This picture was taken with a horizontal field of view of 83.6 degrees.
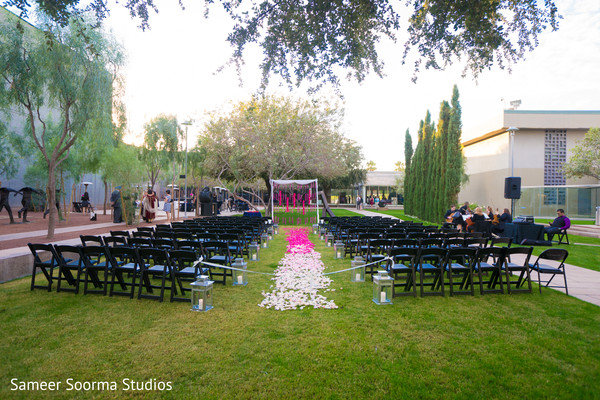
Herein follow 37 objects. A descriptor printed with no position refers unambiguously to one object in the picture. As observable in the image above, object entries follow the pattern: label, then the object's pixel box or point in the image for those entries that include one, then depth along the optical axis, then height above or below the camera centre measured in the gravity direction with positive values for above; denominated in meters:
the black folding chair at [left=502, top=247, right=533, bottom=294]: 5.37 -1.19
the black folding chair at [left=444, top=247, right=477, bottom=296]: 5.26 -1.18
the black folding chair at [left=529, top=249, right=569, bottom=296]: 5.27 -0.99
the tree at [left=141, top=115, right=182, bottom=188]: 20.41 +3.25
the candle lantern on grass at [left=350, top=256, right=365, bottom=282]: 6.33 -1.50
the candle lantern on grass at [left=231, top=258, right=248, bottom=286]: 6.02 -1.48
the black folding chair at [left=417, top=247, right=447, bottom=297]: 5.30 -1.19
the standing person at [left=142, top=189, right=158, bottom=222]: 16.56 -0.65
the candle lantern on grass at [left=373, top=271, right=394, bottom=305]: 4.93 -1.40
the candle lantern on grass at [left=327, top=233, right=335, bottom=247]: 10.92 -1.54
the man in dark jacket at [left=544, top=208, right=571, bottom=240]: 11.45 -1.03
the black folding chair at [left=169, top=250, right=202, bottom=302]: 4.75 -1.16
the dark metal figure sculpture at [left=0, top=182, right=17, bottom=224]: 13.91 -0.22
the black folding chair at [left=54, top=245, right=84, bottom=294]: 5.20 -1.18
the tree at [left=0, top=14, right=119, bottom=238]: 8.76 +3.19
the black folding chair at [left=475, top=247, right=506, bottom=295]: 5.34 -1.19
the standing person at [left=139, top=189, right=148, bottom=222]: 16.42 -0.72
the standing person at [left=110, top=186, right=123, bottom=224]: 15.60 -0.66
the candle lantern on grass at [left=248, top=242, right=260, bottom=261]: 8.38 -1.47
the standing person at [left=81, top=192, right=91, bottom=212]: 23.48 -0.66
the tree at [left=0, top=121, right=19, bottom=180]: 19.06 +2.14
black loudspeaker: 13.46 +0.31
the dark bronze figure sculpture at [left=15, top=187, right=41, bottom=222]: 15.43 -0.31
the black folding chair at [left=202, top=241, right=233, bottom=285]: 6.09 -1.26
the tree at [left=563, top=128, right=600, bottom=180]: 23.47 +2.68
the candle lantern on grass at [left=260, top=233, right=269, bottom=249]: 10.74 -1.55
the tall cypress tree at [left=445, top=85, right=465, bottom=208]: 18.95 +2.55
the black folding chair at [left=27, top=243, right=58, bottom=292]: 5.26 -1.13
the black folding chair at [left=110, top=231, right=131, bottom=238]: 7.09 -0.86
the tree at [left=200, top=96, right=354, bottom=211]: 19.47 +3.26
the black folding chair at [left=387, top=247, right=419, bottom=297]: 5.30 -1.20
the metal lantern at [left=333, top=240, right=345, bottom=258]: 8.72 -1.47
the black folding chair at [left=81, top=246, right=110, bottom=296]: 5.08 -1.15
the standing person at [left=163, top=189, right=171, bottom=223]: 19.43 -0.84
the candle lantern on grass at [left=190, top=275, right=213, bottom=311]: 4.55 -1.38
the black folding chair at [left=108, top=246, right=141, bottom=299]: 5.02 -1.17
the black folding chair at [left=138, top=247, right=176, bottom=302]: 4.84 -1.15
